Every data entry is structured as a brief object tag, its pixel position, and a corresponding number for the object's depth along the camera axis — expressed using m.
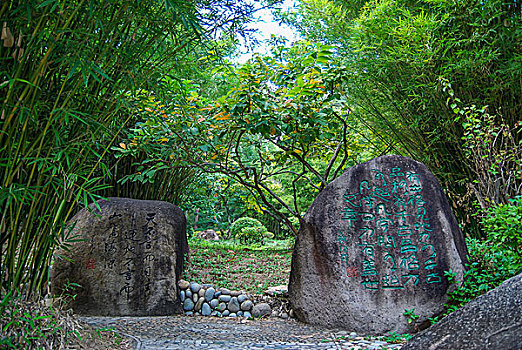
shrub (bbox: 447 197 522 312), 2.74
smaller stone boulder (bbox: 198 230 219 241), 10.92
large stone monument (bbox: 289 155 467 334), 2.92
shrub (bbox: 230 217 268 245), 7.40
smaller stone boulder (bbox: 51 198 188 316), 3.63
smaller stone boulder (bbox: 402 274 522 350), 1.33
